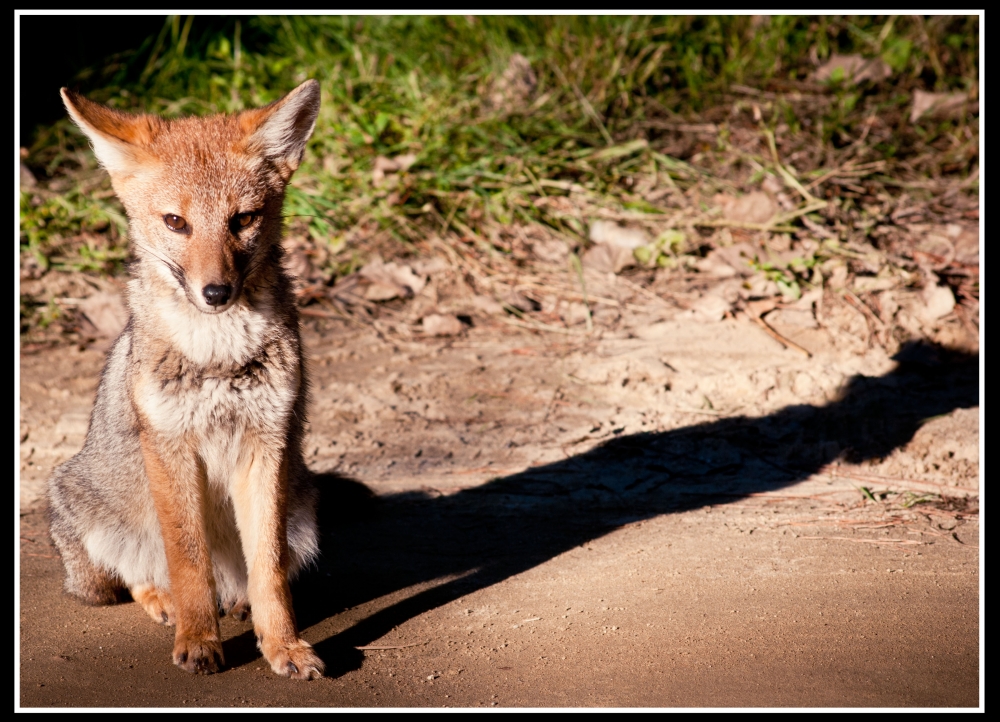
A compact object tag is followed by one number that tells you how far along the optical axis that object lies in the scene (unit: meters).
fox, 6.04
